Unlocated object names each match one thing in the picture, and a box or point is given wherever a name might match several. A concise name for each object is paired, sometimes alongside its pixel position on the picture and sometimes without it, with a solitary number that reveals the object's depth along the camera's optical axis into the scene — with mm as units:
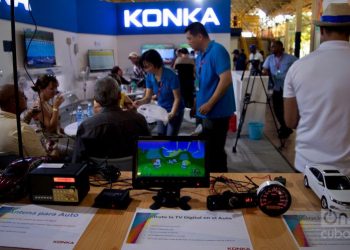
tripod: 4752
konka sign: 8523
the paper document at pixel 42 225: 1067
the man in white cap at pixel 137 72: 6027
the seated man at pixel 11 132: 1928
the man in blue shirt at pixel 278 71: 5117
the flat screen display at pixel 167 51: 8734
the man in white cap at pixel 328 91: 1551
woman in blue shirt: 3197
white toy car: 1172
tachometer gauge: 1213
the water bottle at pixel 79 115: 3444
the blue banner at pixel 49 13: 5052
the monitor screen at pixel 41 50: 5305
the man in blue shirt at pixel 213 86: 2650
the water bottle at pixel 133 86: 5266
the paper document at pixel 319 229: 1041
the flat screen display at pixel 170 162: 1363
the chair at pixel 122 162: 1954
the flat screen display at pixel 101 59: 8141
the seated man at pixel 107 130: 1982
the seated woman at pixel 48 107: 3044
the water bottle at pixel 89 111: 3494
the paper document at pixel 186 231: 1042
